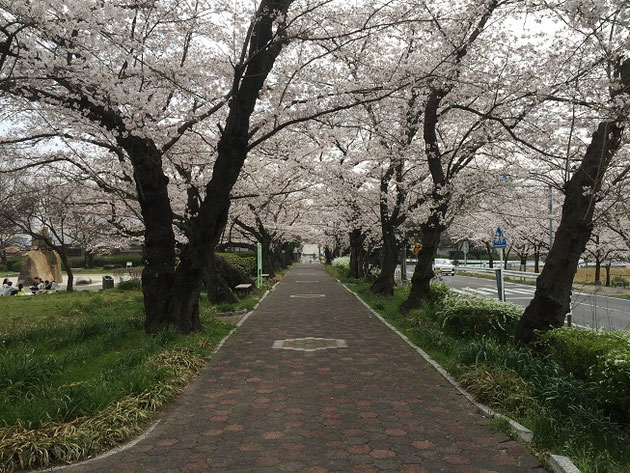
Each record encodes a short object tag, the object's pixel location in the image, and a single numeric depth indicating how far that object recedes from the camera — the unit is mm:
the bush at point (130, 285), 21516
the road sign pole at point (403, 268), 23216
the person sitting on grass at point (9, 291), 21000
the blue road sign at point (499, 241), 14766
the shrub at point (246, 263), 24903
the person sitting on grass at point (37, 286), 23016
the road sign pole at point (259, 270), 22008
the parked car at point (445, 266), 41544
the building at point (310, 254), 137562
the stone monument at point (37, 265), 28359
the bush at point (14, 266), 46119
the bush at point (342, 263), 40653
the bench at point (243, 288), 17472
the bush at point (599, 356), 4357
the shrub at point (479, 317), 8258
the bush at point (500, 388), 5207
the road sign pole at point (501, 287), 12324
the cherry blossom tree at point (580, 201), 6359
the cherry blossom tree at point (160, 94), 7492
